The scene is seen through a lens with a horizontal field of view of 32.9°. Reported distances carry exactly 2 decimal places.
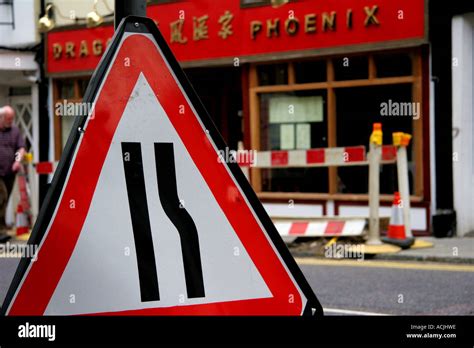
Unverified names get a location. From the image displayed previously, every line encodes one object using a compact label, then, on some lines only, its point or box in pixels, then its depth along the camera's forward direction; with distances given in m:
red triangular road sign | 1.91
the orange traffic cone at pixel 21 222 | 11.75
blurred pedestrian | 10.89
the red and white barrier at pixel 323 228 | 10.20
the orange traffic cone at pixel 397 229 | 9.70
